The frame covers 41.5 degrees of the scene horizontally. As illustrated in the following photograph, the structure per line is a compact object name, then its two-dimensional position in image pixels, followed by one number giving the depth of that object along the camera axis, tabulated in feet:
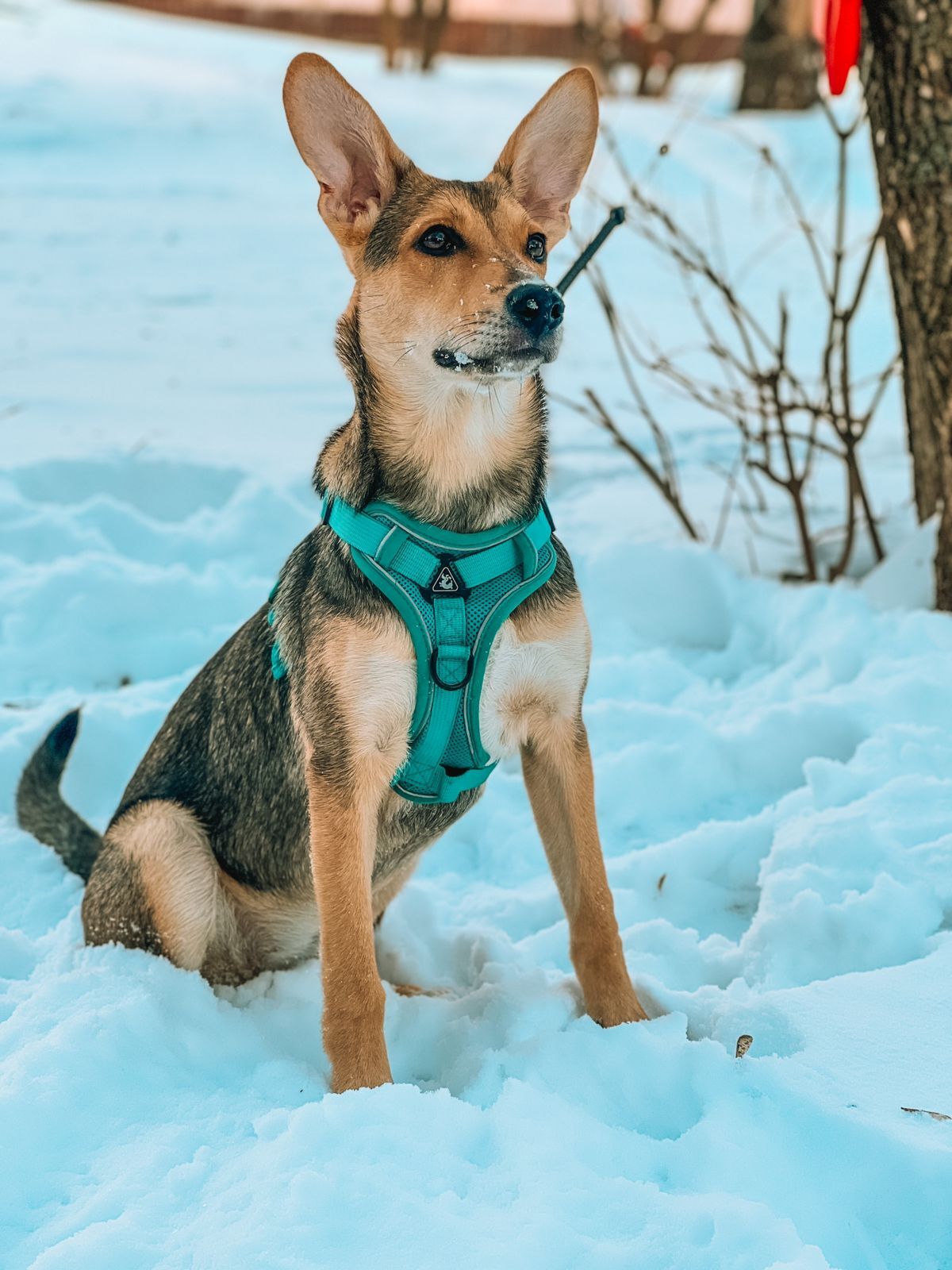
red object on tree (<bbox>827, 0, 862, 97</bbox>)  12.54
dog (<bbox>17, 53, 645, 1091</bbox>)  8.76
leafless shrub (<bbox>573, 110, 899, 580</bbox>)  15.49
